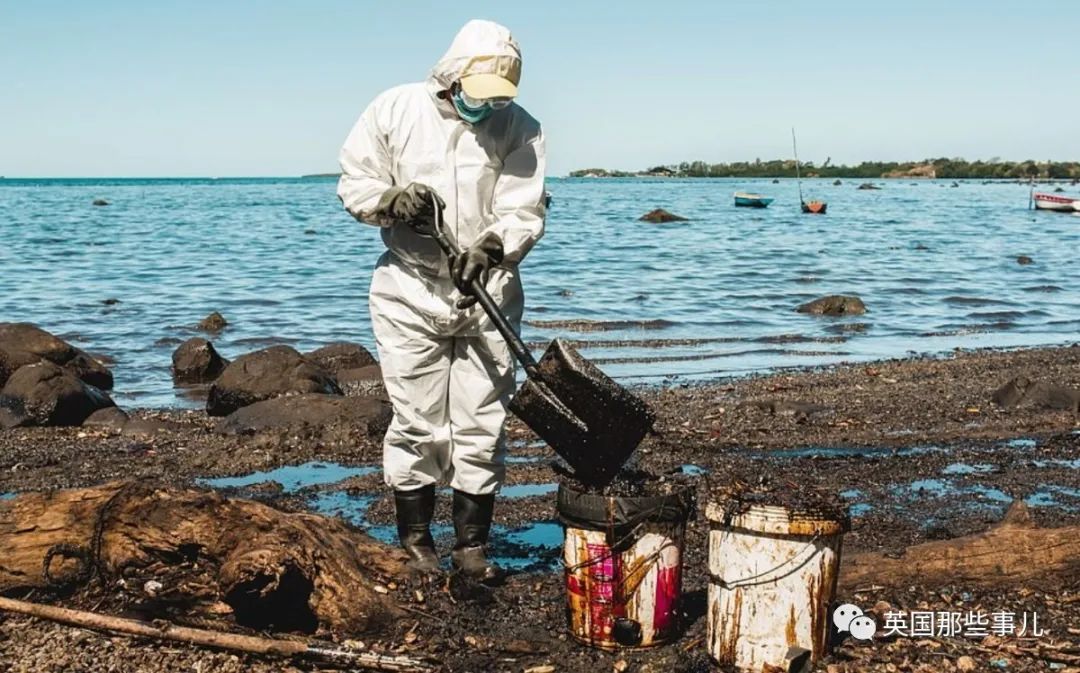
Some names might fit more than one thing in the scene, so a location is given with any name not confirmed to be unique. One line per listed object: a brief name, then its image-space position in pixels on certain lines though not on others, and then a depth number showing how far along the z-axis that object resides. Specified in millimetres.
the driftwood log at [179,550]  4527
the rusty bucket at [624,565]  4262
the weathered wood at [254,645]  4211
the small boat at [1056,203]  52369
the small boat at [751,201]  65562
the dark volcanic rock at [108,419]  9586
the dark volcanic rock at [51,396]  9625
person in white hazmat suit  4762
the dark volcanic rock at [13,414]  9523
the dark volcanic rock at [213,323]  16703
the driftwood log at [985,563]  4992
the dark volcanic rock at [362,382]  11773
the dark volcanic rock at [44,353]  11711
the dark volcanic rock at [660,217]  49628
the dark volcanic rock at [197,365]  12766
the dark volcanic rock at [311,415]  8867
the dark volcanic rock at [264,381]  10680
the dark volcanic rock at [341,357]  12805
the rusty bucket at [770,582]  4016
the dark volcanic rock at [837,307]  18609
